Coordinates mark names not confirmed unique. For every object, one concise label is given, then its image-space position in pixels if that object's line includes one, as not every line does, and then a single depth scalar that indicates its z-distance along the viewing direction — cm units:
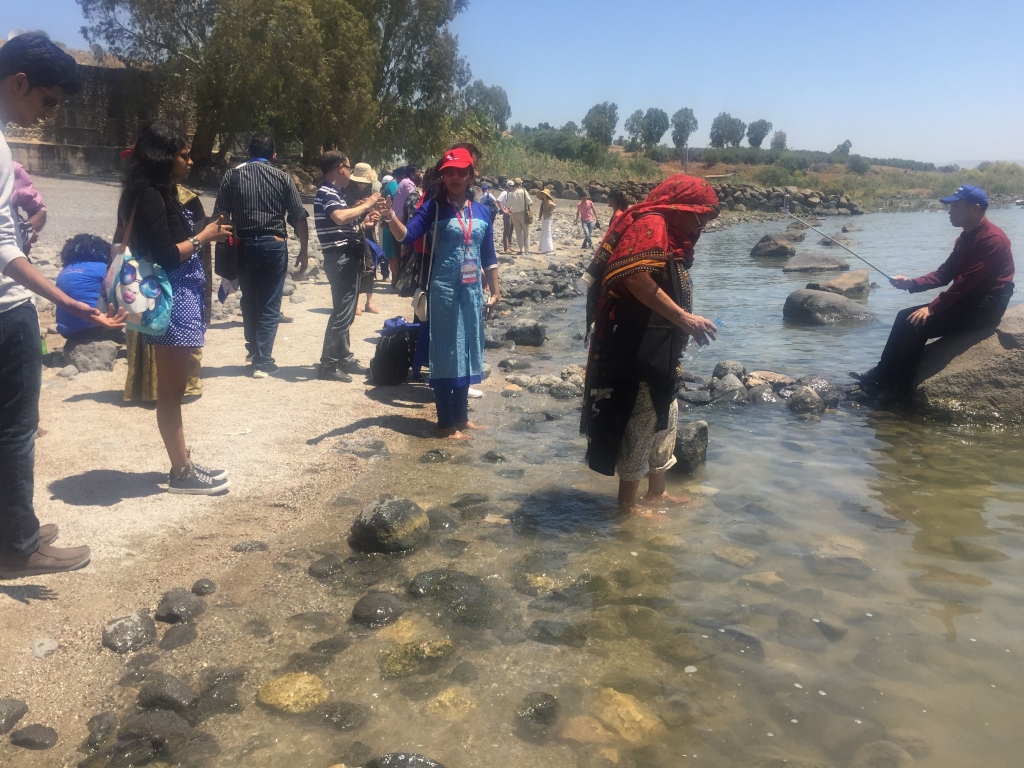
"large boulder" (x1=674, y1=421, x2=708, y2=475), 535
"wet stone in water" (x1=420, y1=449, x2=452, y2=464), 541
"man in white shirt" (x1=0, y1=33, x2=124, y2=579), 288
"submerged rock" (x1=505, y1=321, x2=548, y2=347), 955
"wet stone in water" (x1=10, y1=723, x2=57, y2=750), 256
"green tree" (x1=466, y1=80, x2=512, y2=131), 10250
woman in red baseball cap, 518
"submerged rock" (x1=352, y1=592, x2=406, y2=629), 339
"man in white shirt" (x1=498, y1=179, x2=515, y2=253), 1862
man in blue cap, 652
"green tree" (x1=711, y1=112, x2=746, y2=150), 11344
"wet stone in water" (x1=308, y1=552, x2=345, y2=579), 377
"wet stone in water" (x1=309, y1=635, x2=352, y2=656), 316
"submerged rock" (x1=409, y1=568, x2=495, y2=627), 348
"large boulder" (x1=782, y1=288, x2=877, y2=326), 1179
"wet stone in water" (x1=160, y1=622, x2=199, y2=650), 313
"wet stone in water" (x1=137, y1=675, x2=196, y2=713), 276
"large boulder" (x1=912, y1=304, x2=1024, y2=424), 661
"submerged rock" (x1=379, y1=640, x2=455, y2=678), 307
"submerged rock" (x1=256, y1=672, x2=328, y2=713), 283
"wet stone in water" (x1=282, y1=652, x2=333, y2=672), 305
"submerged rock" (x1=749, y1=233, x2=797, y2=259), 2389
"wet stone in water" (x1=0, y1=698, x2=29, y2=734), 261
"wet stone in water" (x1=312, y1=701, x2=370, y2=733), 276
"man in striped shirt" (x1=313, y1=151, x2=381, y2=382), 670
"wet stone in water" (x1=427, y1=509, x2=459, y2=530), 436
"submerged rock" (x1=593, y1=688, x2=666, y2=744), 278
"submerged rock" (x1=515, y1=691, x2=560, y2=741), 276
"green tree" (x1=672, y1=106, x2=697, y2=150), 10862
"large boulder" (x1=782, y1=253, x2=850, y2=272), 2006
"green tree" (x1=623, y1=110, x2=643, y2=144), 11019
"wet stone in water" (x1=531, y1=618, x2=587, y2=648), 331
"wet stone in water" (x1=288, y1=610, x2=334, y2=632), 333
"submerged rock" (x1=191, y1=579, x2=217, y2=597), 350
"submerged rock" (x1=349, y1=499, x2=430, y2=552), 398
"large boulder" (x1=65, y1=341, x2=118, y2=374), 648
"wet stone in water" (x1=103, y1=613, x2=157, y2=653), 306
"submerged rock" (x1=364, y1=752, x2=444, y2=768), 252
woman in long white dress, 1897
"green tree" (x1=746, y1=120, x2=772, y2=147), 11525
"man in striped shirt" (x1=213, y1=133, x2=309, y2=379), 638
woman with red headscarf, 392
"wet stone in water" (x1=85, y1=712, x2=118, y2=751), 260
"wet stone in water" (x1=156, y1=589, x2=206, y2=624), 327
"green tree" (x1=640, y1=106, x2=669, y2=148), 10744
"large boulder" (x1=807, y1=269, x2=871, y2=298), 1486
